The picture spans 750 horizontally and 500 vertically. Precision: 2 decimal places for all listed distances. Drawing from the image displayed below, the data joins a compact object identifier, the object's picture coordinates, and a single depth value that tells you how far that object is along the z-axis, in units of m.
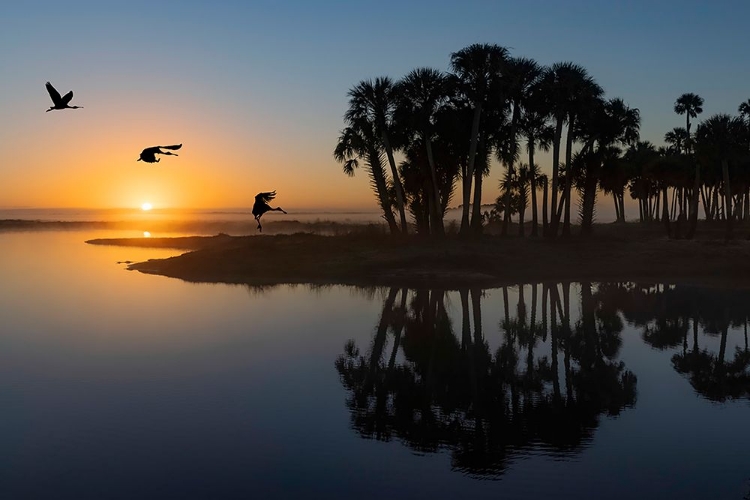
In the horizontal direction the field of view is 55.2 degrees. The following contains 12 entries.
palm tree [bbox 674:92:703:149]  55.06
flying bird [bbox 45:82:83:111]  11.63
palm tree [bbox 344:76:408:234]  43.50
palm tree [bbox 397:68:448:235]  42.06
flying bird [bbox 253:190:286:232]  13.10
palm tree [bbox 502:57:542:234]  41.75
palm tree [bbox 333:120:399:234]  45.03
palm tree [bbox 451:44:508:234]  41.59
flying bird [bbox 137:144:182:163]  11.20
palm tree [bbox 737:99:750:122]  55.00
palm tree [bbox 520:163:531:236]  58.50
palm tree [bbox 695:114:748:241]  44.78
